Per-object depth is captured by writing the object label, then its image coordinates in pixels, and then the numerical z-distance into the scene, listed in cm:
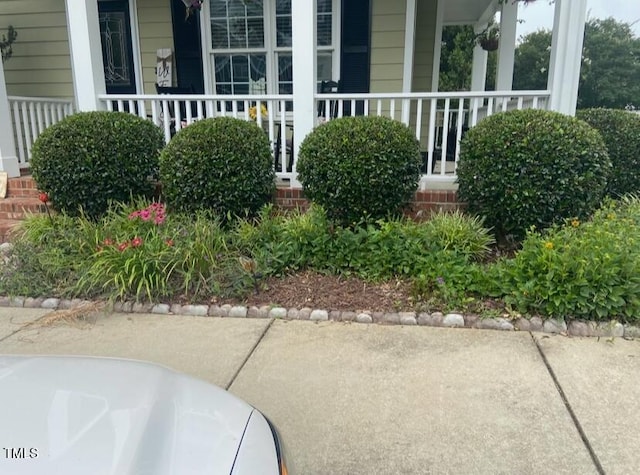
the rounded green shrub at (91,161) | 482
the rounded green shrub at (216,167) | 464
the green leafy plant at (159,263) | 400
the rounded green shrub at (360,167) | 443
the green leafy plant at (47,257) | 420
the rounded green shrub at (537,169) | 416
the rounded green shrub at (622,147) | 507
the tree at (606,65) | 2956
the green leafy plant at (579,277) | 342
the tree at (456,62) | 2335
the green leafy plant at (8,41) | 738
